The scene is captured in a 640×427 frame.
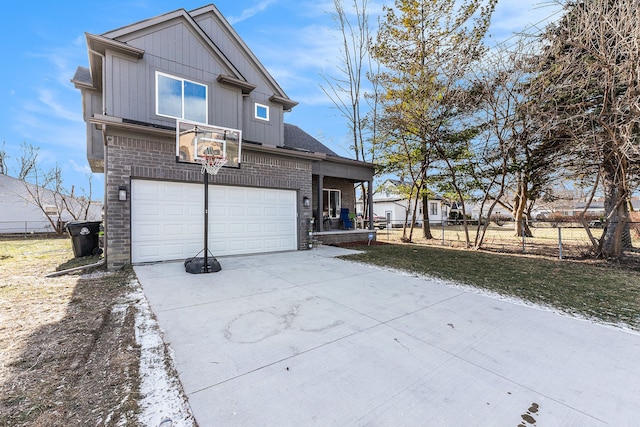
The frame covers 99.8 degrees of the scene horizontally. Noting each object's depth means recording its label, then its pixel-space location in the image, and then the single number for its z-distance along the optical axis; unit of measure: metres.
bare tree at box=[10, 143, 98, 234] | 16.67
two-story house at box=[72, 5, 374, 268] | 6.45
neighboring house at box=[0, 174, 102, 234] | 16.14
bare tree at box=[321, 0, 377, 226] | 17.05
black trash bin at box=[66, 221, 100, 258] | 7.82
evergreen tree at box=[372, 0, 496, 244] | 9.91
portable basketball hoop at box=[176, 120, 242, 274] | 5.95
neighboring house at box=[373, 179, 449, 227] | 26.14
